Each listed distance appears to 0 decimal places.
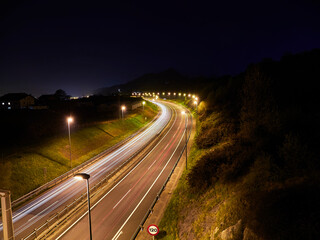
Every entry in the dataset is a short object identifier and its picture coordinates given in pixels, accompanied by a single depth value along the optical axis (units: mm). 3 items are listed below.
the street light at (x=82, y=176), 13986
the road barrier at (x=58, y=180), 23158
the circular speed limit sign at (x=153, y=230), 14266
